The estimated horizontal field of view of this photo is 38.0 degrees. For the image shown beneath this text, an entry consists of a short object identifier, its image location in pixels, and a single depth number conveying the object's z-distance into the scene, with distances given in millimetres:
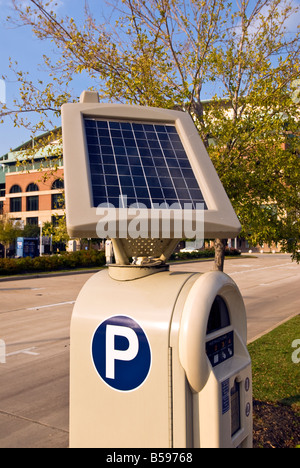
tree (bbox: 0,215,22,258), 42250
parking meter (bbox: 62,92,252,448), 2502
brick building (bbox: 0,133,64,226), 70375
